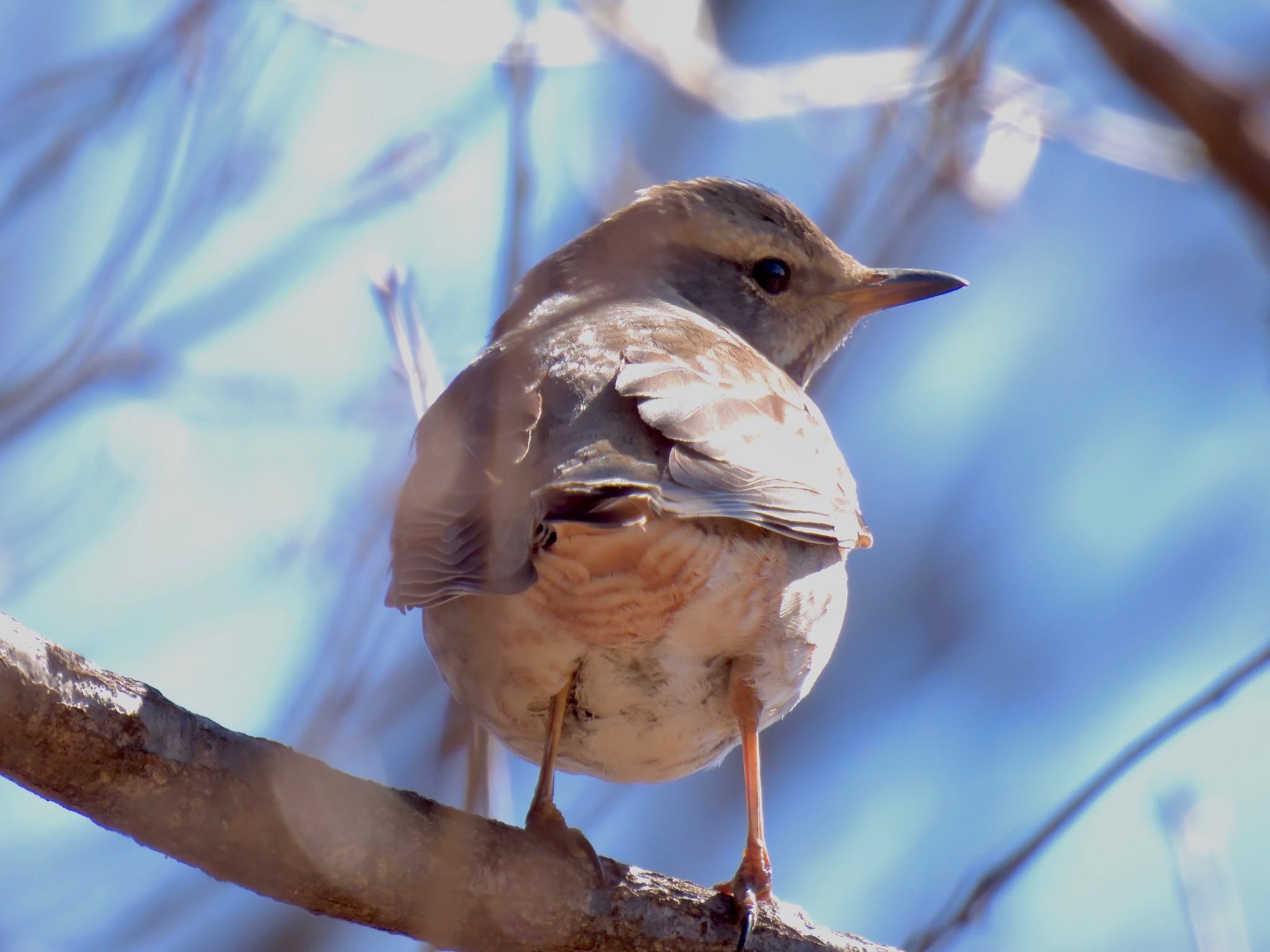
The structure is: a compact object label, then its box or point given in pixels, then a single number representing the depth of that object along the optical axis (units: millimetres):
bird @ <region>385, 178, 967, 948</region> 7785
